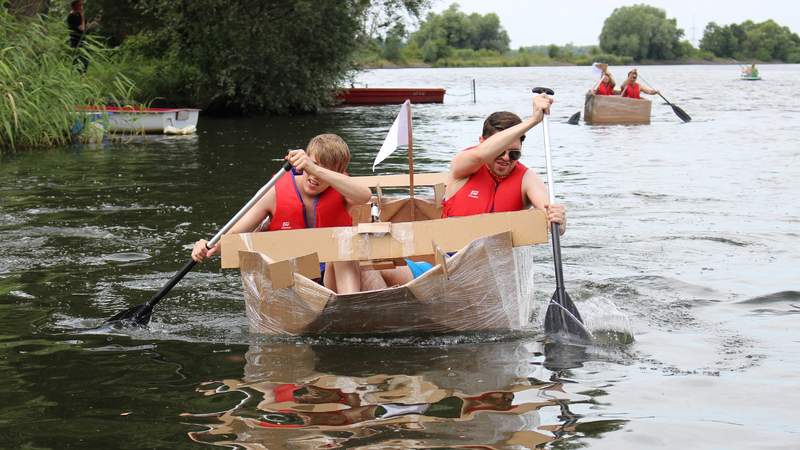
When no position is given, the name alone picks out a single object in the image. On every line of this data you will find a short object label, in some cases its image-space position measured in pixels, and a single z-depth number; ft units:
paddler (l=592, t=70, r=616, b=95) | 82.02
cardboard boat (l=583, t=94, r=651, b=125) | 81.25
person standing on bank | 73.92
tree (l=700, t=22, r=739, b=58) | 456.45
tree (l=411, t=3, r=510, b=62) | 412.77
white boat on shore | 67.00
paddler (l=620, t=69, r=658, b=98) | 81.21
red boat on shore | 113.50
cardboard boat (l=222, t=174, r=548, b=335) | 19.49
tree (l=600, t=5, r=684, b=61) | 449.48
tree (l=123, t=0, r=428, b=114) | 93.35
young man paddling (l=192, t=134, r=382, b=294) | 20.97
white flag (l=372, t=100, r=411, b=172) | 22.63
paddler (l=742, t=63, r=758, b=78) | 184.24
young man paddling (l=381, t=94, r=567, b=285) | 21.90
